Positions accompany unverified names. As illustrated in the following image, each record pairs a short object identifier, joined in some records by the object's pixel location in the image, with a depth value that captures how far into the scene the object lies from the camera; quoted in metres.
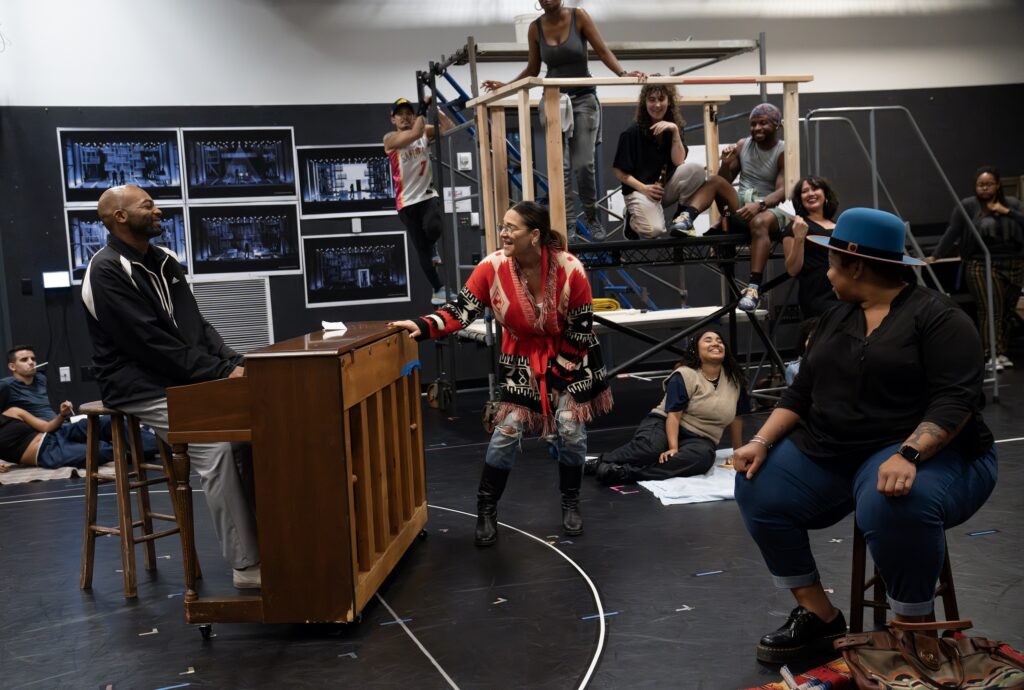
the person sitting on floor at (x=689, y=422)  6.15
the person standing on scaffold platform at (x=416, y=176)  8.71
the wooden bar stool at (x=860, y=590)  3.27
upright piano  3.66
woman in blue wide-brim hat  2.89
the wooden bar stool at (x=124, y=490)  4.38
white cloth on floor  5.67
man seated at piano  4.05
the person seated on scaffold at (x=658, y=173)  7.05
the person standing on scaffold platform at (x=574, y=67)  6.95
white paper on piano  4.48
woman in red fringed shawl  4.80
